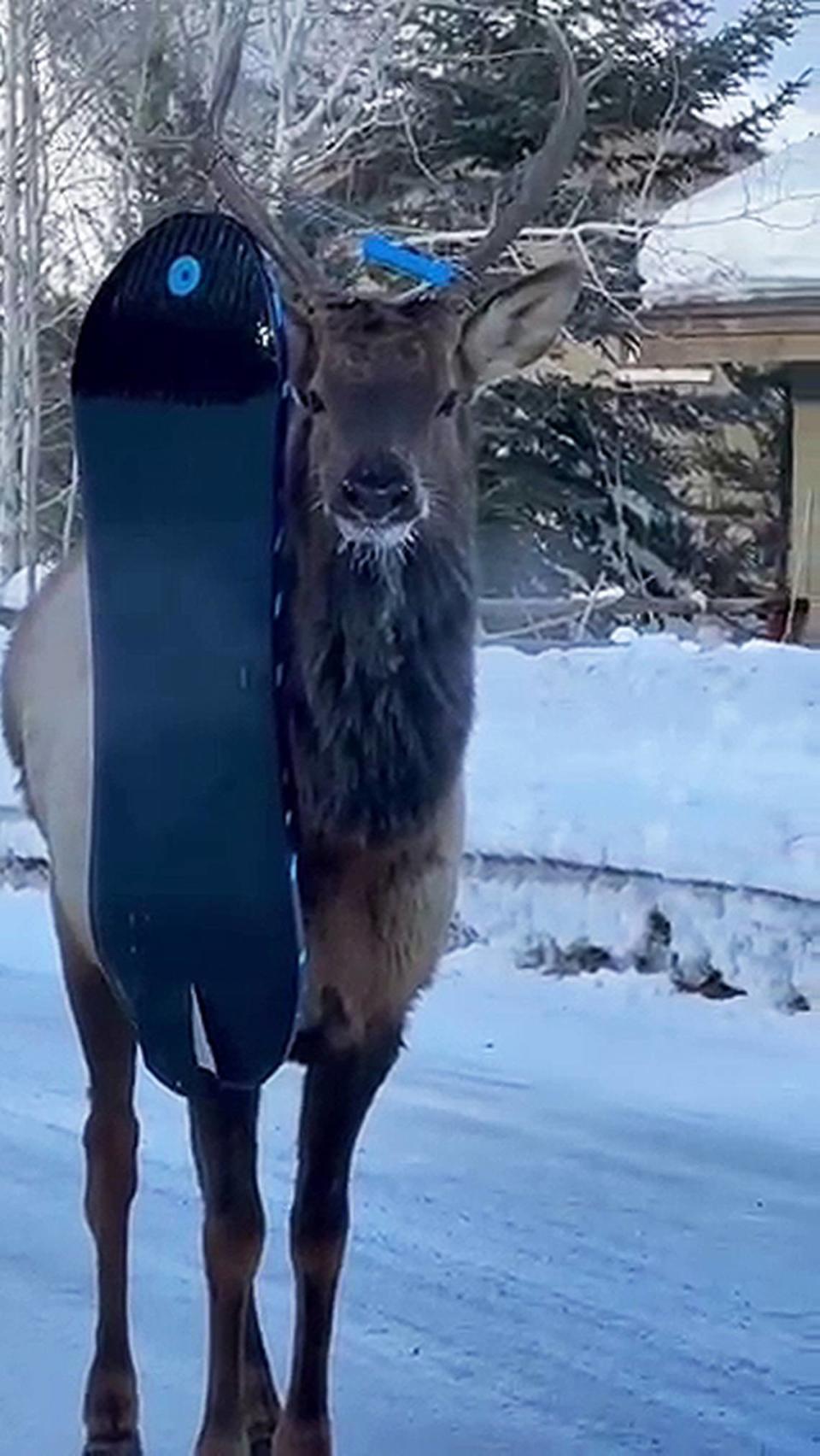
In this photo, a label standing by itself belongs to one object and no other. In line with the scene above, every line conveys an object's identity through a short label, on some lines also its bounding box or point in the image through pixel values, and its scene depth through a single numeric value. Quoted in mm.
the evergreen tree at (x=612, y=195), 22875
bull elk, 4688
